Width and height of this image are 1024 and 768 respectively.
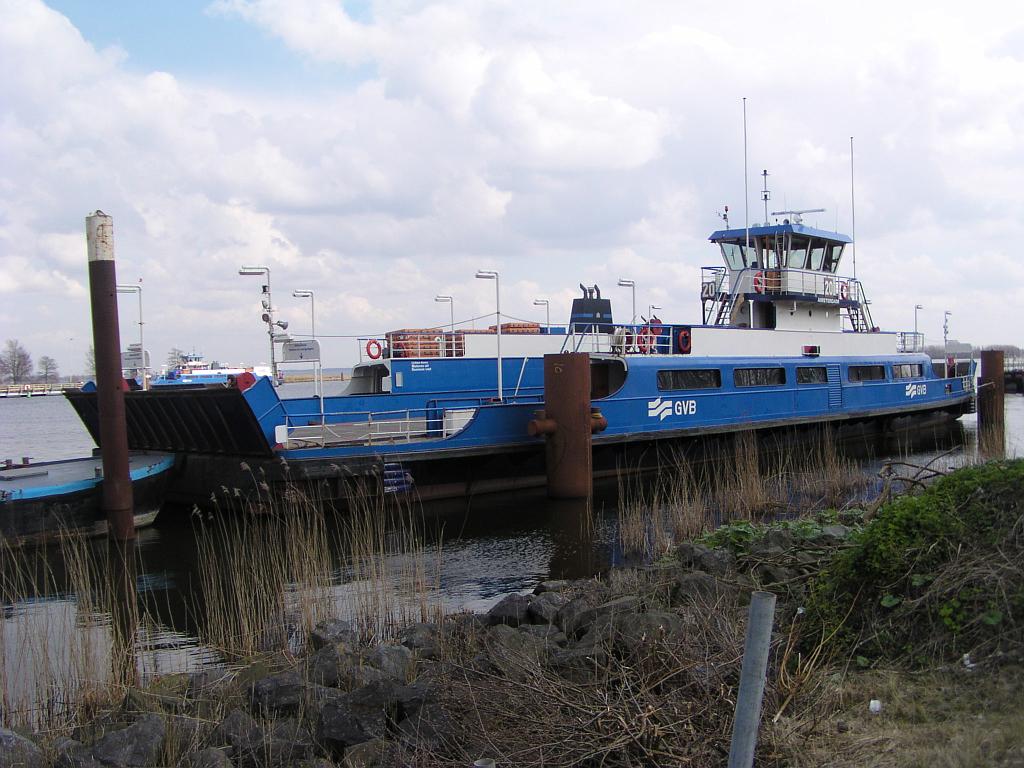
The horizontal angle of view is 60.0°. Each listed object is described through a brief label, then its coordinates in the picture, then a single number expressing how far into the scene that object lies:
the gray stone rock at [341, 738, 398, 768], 5.31
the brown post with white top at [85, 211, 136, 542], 13.30
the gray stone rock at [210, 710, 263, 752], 5.64
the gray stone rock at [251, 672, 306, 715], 6.41
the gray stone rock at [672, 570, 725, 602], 7.24
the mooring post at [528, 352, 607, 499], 16.88
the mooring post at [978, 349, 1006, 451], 28.22
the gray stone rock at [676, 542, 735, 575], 8.52
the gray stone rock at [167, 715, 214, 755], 5.65
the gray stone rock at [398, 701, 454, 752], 5.32
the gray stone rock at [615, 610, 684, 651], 5.44
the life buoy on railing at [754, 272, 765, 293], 25.03
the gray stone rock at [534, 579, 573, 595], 10.03
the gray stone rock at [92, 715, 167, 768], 5.51
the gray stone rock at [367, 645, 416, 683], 7.05
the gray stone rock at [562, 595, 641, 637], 7.00
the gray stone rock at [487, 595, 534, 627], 8.48
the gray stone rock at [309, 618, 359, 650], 7.88
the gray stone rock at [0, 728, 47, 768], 5.48
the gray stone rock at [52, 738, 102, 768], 5.42
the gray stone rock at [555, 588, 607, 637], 7.54
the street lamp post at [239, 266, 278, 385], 17.75
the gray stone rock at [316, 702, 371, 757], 5.69
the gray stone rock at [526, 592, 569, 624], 8.35
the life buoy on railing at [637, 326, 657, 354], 21.10
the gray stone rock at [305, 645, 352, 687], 6.93
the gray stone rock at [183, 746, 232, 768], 5.31
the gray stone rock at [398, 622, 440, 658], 7.68
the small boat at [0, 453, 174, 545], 13.62
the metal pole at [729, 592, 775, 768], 3.16
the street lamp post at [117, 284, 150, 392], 18.34
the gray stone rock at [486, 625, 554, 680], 5.56
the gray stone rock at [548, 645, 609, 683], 5.51
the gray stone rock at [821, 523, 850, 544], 8.45
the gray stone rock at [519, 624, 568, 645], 7.25
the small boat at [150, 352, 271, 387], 48.03
